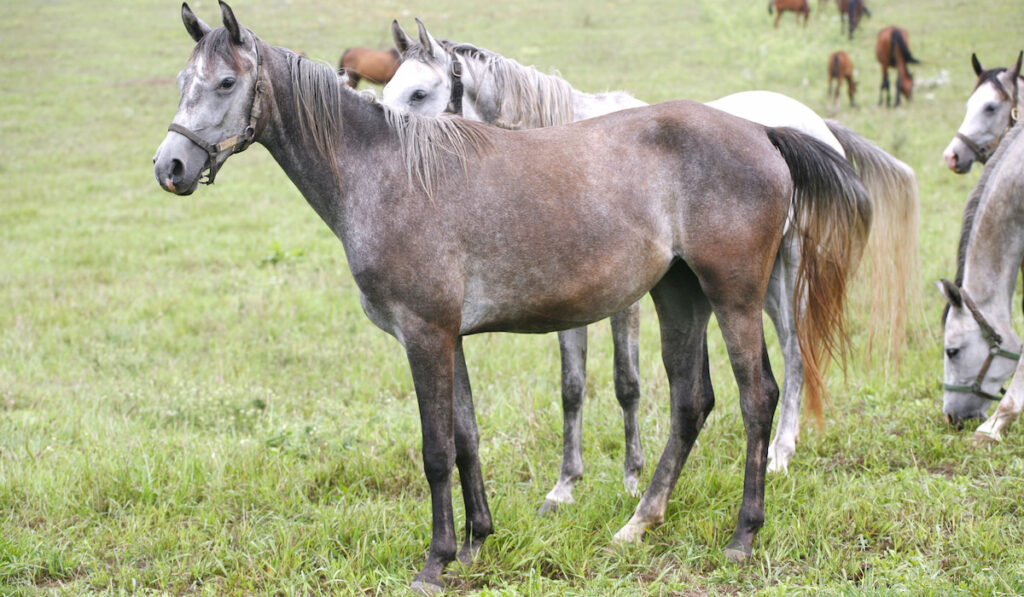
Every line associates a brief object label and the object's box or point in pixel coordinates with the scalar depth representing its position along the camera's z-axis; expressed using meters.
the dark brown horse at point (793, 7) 26.05
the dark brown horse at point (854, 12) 23.22
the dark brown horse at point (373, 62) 19.31
